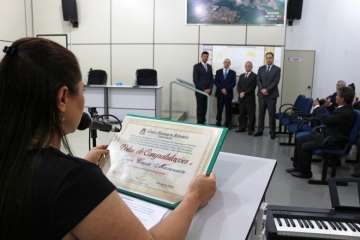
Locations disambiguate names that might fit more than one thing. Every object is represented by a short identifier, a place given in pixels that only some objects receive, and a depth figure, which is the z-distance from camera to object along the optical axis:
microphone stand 1.52
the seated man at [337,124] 3.49
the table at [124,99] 6.27
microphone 1.10
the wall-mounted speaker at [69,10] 7.42
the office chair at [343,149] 3.50
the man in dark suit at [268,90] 6.01
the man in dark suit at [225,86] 6.57
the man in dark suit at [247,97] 6.37
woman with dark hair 0.60
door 6.90
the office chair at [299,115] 5.01
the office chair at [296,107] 5.54
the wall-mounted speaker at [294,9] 6.55
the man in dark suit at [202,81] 6.70
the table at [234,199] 0.90
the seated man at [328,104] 4.74
